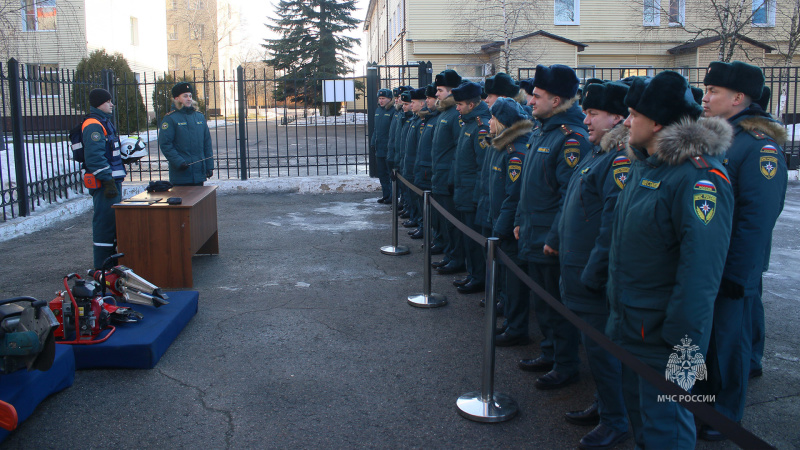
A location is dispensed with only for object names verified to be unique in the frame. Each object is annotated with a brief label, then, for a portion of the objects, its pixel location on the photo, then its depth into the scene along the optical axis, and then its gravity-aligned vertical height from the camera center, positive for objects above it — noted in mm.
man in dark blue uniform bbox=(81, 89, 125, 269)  6711 -227
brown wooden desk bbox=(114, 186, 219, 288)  6340 -932
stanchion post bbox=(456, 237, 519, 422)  3645 -1517
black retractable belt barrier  1782 -806
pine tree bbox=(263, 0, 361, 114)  40188 +6551
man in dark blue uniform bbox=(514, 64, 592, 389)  4090 -254
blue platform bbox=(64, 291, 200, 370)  4418 -1388
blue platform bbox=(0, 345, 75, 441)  3576 -1378
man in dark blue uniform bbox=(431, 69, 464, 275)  7086 -166
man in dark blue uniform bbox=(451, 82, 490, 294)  6176 -219
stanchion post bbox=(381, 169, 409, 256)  7895 -1330
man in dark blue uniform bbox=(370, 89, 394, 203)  11570 +127
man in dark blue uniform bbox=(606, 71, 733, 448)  2480 -412
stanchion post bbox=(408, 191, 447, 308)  5727 -1314
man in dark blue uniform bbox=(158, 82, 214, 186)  8219 +51
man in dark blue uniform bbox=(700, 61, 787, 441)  3369 -431
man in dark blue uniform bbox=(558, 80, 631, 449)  3273 -462
